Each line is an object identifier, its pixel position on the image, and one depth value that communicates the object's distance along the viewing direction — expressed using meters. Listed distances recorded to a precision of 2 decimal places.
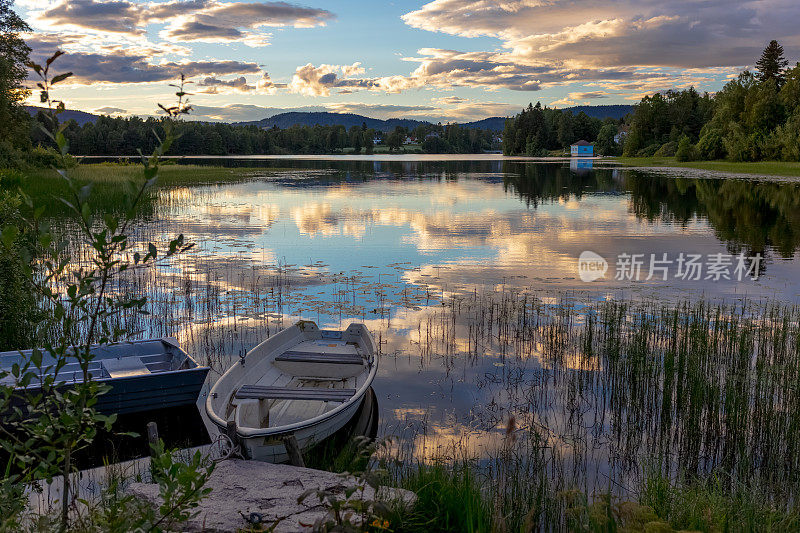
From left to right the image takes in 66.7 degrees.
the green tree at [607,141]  163.12
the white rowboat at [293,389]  7.84
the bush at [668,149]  112.44
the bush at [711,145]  92.50
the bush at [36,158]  43.46
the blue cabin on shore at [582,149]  170.75
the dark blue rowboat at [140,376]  9.56
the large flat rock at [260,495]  6.10
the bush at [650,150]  122.07
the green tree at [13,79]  43.53
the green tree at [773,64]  102.38
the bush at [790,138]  74.64
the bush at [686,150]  97.00
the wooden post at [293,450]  7.72
